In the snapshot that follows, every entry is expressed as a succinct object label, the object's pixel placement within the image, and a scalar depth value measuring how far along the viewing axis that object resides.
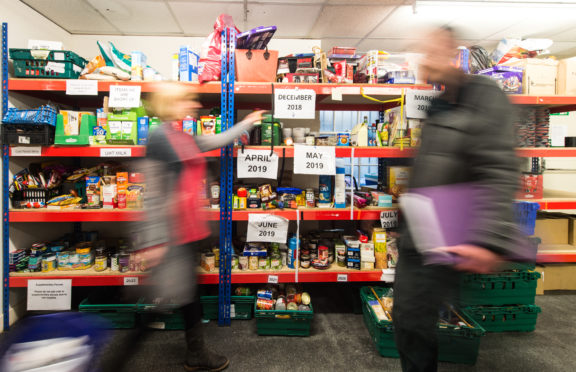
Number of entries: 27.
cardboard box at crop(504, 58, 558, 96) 2.50
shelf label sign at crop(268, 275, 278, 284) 2.44
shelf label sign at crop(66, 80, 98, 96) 2.24
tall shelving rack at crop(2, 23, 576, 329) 2.29
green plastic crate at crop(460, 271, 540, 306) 2.39
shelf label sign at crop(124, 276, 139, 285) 2.37
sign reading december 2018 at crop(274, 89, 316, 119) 2.34
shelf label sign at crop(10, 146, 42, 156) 2.27
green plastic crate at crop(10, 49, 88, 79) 2.25
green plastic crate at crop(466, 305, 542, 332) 2.40
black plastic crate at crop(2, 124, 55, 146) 2.22
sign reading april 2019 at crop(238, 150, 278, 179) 2.35
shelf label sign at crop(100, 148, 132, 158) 2.28
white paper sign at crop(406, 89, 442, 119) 2.40
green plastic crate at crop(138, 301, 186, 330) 2.38
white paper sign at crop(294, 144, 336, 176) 2.38
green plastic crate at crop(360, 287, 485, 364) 2.02
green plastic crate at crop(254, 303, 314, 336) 2.29
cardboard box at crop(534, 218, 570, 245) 2.92
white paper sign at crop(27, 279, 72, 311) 2.34
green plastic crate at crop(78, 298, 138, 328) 2.36
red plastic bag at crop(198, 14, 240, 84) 2.32
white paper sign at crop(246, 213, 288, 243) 2.41
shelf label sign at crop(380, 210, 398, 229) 2.52
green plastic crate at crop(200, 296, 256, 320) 2.52
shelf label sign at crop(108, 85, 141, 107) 2.24
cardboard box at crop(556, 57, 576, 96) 2.48
